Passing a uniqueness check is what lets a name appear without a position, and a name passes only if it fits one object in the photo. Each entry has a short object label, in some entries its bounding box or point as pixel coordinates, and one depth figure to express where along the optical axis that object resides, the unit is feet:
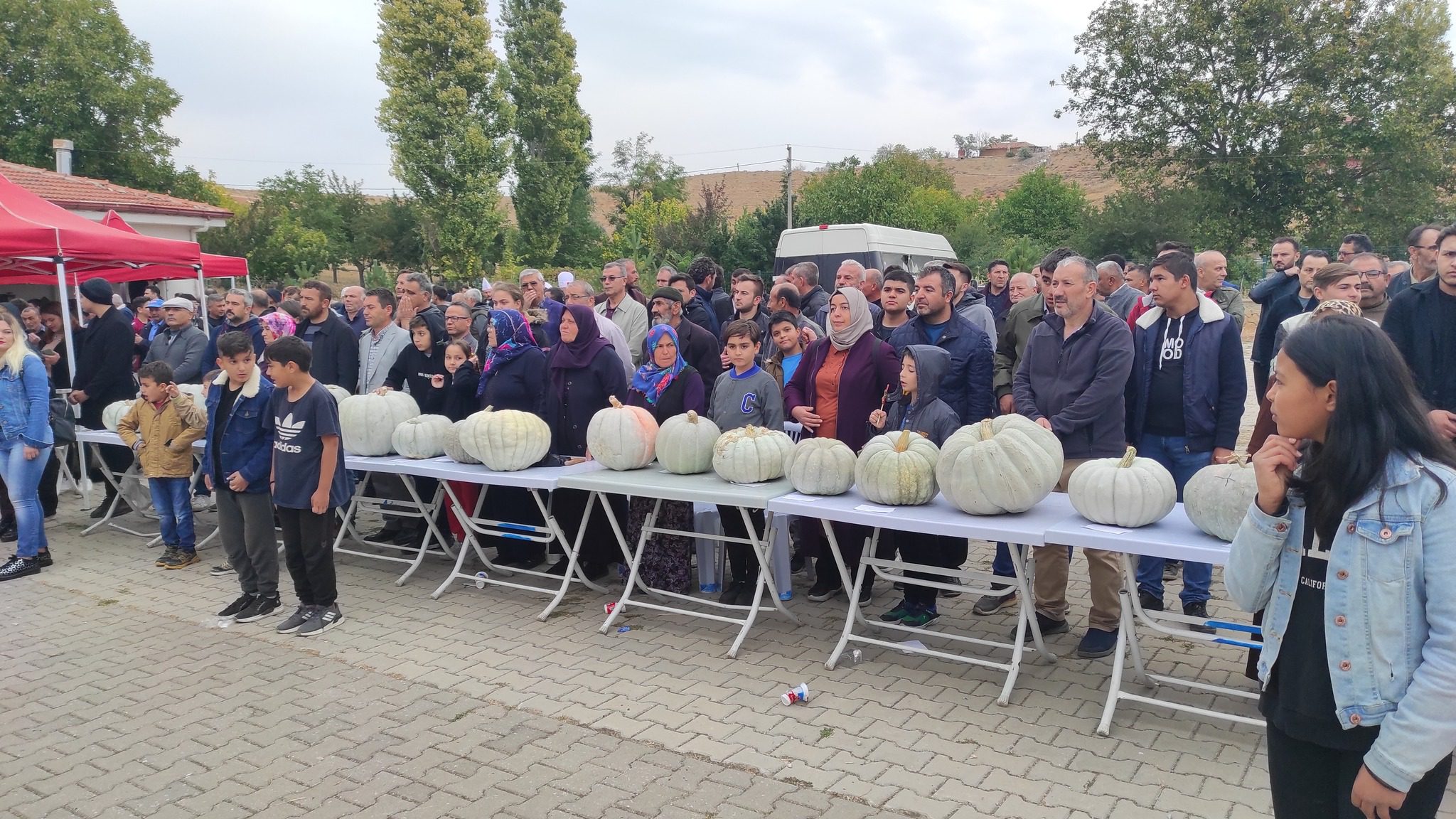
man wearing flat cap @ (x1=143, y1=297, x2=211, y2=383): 26.35
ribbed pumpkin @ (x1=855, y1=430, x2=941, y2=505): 13.91
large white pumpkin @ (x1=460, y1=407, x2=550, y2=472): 17.95
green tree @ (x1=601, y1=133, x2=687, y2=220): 183.42
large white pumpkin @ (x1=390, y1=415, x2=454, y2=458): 19.60
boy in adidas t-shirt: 16.88
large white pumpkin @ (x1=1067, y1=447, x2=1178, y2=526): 12.26
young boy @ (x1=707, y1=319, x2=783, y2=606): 17.70
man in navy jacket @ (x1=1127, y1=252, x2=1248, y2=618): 16.05
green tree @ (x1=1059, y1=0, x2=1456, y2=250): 83.20
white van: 46.47
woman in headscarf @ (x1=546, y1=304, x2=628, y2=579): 19.71
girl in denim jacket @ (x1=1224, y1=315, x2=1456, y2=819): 5.71
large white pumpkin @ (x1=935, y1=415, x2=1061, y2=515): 12.91
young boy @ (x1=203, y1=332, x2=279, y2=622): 17.78
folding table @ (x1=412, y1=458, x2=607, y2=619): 17.58
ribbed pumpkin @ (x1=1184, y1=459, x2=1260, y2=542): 11.38
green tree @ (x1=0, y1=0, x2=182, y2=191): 103.14
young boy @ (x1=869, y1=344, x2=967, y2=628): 15.76
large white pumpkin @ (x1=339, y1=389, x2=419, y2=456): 20.13
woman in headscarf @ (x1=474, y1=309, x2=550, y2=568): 20.53
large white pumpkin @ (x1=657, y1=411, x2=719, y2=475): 16.61
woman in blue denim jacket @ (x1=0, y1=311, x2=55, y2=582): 21.53
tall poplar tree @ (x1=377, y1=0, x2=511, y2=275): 107.34
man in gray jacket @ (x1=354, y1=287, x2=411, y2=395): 23.97
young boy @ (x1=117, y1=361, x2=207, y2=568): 22.27
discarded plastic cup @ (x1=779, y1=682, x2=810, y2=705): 13.87
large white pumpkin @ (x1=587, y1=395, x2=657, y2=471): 17.28
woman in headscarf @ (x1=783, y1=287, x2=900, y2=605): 17.21
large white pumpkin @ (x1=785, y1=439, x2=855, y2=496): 14.74
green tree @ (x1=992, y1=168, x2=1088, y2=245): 126.52
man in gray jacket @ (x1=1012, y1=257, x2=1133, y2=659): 15.11
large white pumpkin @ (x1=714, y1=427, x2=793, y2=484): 15.78
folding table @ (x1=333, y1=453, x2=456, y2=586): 19.27
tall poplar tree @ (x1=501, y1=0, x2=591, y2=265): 123.44
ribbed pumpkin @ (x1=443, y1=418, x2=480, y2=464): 18.86
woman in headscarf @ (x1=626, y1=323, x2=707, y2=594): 18.76
